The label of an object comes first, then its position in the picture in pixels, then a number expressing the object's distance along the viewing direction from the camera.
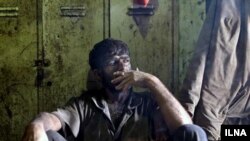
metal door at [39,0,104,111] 3.71
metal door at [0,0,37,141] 3.71
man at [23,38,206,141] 3.00
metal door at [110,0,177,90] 3.71
